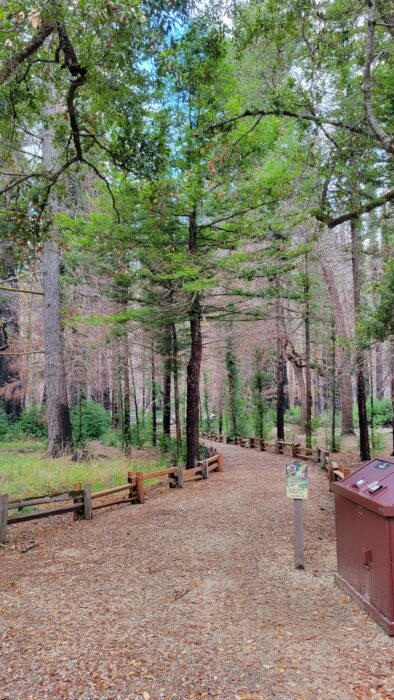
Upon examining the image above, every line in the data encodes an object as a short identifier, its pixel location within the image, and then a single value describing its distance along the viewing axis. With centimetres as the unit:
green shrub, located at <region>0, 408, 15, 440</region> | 2086
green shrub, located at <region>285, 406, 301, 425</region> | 3212
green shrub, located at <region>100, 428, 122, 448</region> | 1961
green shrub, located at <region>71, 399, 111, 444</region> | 2122
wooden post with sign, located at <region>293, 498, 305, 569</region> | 558
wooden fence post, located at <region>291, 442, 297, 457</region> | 1763
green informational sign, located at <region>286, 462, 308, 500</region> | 554
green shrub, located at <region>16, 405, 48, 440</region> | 2173
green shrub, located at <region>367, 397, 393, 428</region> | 2717
